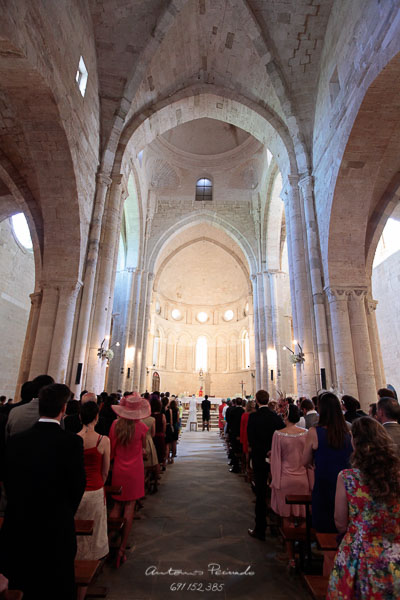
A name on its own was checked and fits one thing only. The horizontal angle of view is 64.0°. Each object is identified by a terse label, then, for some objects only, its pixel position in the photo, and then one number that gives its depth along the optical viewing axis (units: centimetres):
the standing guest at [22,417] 294
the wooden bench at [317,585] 226
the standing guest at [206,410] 1692
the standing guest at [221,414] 1554
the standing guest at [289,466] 372
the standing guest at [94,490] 306
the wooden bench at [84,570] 223
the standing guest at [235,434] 797
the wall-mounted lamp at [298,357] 1076
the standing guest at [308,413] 475
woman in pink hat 388
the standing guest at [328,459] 284
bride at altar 1853
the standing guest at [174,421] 914
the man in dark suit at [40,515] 187
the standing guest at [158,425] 638
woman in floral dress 173
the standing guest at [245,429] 661
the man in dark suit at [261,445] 423
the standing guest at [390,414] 295
